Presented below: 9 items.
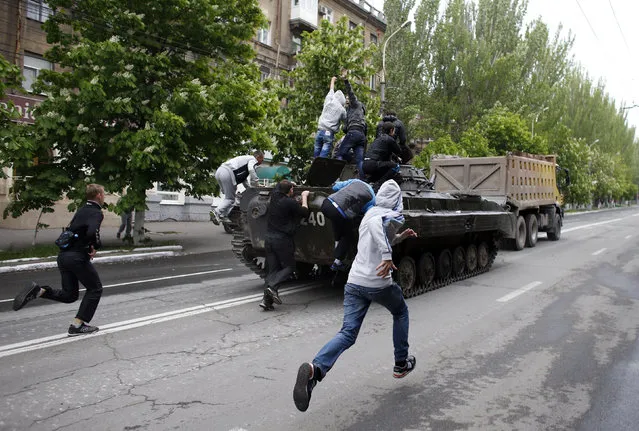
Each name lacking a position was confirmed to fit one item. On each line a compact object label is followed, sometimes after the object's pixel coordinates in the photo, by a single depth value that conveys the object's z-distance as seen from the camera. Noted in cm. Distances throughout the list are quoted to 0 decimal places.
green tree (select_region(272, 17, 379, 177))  1909
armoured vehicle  827
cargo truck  1602
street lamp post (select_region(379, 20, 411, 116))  2085
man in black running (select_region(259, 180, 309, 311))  770
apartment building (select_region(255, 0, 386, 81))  3194
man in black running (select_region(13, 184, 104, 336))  616
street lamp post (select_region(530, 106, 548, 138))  3875
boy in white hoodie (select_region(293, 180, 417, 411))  441
